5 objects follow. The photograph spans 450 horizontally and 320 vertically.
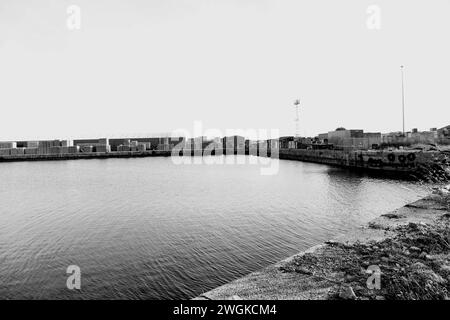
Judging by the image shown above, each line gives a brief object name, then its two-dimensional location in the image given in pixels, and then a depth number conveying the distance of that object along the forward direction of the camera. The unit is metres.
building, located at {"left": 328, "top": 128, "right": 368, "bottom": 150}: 87.67
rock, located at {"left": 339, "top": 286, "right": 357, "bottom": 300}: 5.62
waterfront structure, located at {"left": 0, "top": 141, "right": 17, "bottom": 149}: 131.57
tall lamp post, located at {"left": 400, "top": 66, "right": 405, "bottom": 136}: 68.69
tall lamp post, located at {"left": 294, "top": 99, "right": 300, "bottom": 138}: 119.19
